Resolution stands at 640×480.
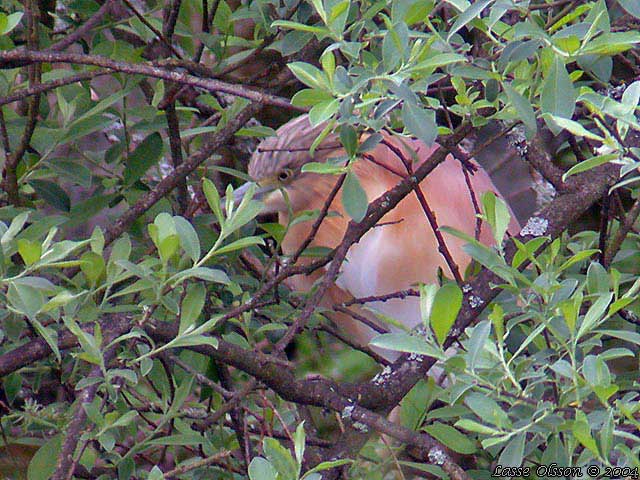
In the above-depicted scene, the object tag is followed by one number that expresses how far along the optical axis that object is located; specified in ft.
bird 33.76
